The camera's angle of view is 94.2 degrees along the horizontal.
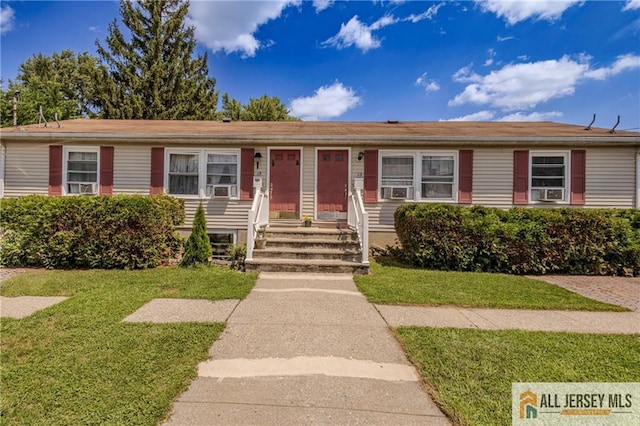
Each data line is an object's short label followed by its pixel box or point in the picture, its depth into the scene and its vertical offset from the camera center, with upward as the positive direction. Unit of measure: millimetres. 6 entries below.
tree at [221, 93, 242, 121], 25578 +8741
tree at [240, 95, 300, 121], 25000 +8495
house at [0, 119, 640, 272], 7992 +1157
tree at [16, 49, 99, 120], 18672 +9418
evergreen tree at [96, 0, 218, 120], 18609 +9339
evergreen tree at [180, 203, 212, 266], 6379 -823
